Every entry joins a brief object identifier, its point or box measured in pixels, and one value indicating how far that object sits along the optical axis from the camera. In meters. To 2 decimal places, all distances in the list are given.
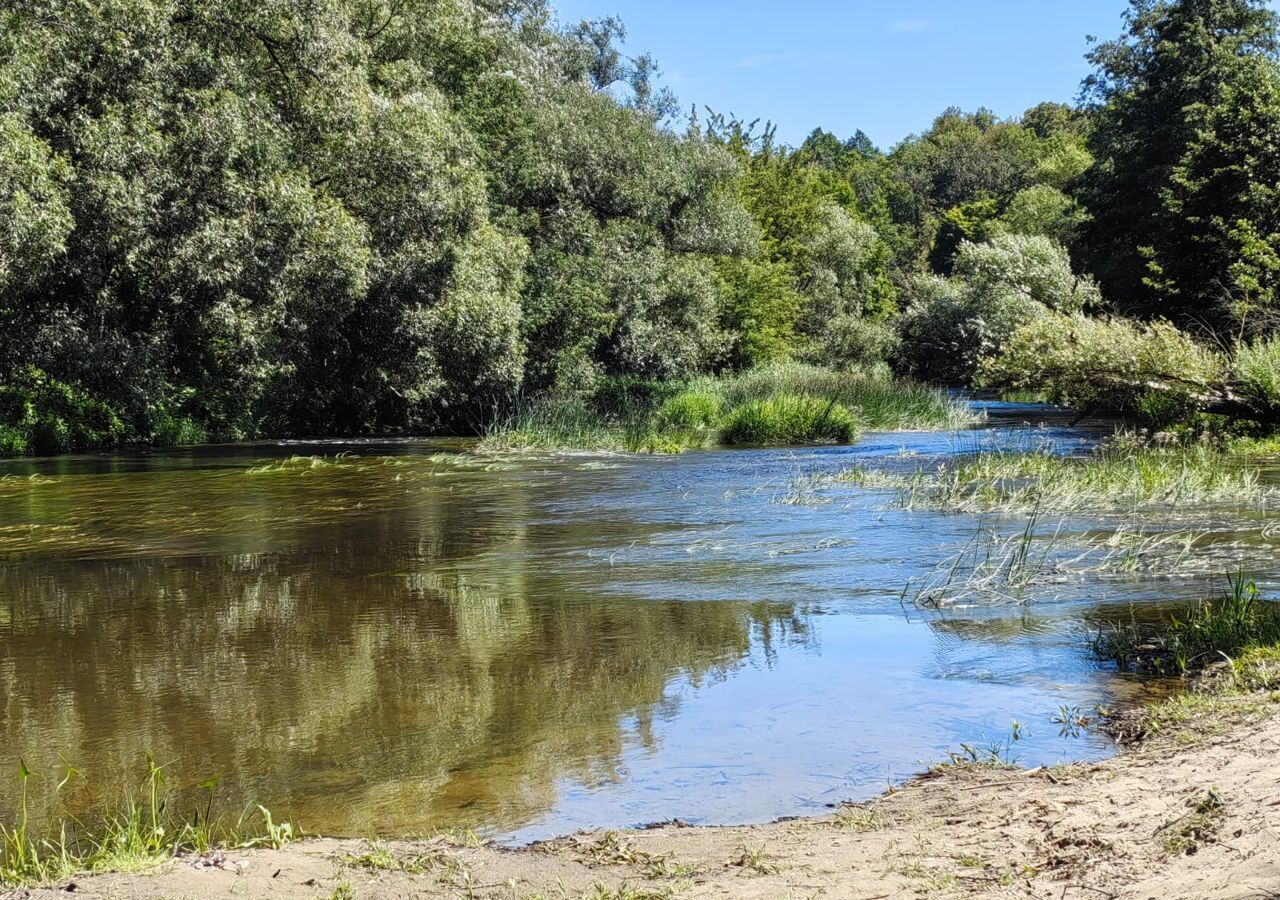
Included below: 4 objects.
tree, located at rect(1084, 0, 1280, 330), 30.34
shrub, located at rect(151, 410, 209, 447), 29.05
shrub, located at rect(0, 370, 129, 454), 26.09
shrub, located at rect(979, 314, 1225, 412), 21.11
